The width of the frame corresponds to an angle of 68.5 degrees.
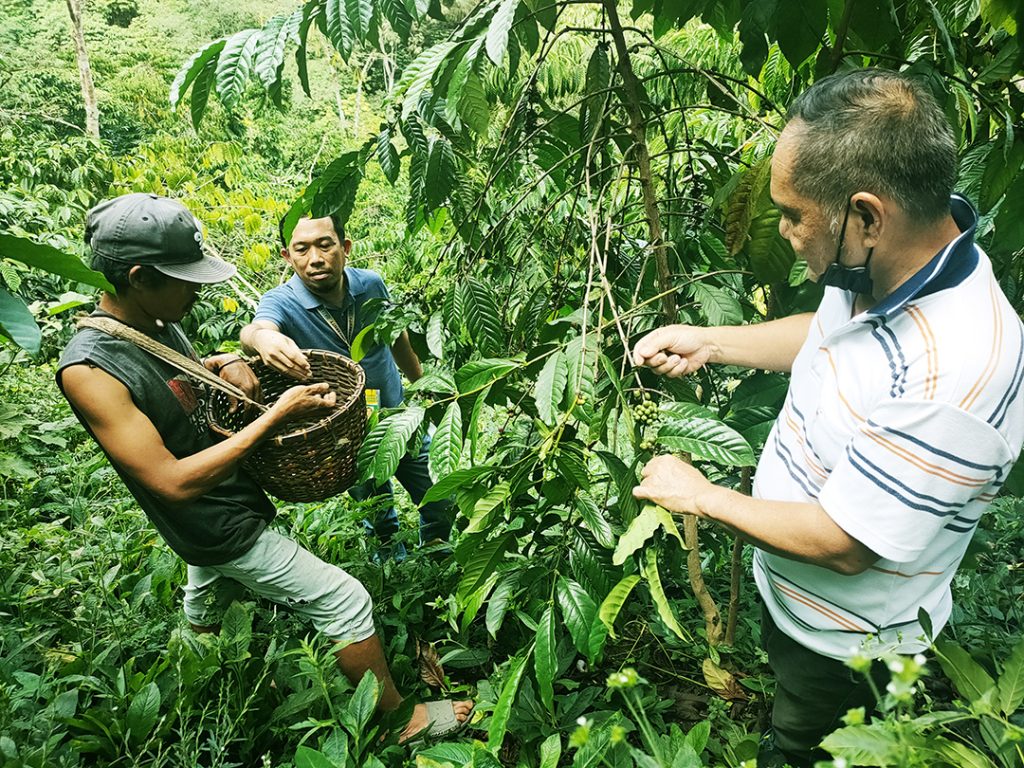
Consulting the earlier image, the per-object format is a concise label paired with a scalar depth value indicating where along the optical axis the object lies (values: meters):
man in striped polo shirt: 0.90
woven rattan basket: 1.68
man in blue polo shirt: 2.38
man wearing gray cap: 1.51
